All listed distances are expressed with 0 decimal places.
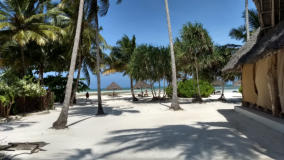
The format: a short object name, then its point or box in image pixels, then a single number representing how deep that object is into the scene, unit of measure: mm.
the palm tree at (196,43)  17422
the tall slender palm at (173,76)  12750
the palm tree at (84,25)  11312
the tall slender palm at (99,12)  11672
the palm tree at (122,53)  24519
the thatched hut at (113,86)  32562
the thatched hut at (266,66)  6427
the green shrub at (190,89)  24609
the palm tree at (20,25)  12614
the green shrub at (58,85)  22406
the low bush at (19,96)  10133
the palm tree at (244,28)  17777
